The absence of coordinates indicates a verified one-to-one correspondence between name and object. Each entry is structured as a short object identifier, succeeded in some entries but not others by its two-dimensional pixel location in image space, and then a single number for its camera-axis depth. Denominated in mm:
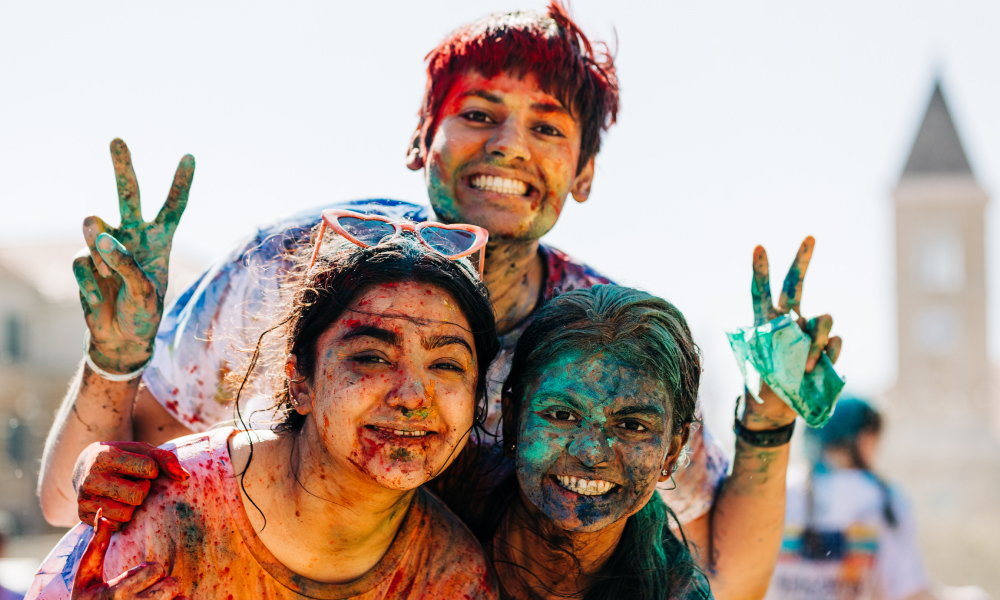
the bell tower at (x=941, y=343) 34531
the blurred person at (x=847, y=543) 4934
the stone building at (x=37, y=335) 24562
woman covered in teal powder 2240
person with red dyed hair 2834
